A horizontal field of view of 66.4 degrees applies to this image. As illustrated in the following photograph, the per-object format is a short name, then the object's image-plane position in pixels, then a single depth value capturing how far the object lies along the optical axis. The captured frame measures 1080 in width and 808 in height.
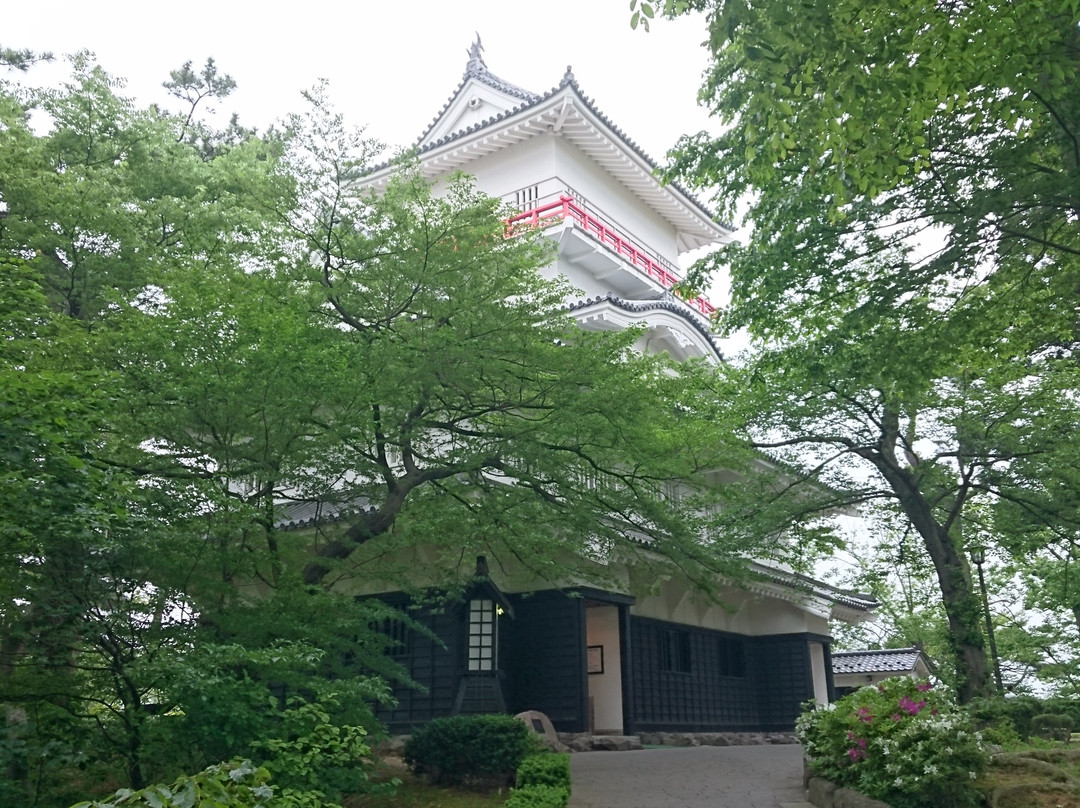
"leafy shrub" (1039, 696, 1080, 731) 19.05
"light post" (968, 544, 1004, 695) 18.93
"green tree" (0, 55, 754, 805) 7.50
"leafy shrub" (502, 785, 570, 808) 8.69
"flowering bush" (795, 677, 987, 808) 7.80
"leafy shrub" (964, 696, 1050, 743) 13.41
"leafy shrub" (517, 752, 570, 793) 9.55
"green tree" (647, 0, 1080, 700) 6.45
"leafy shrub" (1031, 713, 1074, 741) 17.12
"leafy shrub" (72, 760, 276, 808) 3.39
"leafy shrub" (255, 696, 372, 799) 7.04
